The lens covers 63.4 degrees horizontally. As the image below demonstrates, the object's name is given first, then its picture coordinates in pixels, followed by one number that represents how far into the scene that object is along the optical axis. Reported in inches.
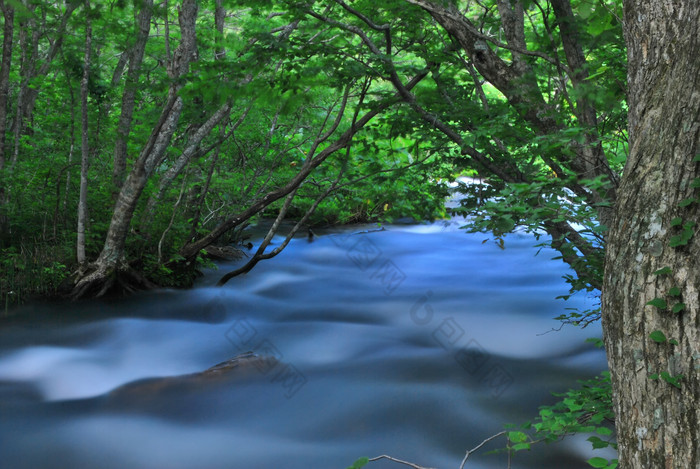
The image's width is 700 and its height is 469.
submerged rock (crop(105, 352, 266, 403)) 202.4
